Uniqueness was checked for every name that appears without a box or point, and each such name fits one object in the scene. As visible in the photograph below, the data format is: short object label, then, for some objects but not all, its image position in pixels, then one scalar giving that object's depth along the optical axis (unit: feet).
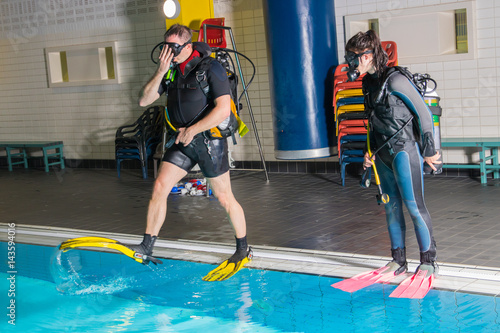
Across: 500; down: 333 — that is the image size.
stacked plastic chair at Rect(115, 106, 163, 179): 29.84
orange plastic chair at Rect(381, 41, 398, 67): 23.70
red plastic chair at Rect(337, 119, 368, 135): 23.89
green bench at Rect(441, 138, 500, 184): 22.63
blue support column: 24.38
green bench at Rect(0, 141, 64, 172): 35.19
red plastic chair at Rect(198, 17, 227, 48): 26.00
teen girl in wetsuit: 11.68
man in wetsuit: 13.32
